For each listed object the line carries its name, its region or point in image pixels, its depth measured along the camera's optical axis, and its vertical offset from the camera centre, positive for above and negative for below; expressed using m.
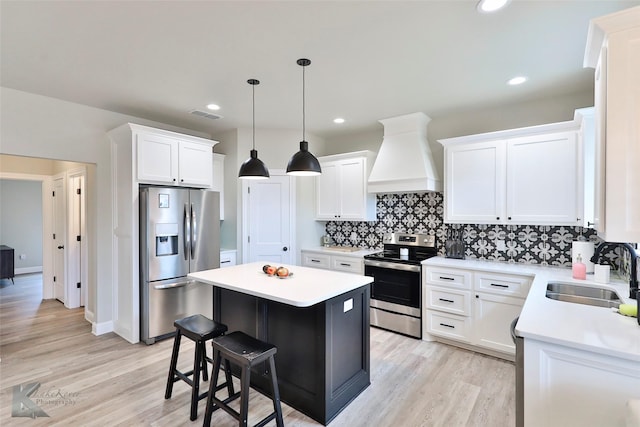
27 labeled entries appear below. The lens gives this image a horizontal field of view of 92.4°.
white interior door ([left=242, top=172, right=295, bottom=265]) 4.64 -0.13
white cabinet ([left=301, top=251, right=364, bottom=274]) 4.22 -0.74
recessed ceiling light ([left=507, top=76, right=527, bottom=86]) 2.91 +1.26
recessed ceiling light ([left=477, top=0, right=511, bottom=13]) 1.85 +1.26
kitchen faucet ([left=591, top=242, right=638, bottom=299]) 2.08 -0.46
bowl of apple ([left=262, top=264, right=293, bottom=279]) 2.69 -0.54
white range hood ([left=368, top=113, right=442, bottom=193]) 3.90 +0.67
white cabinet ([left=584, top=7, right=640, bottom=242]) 1.45 +0.41
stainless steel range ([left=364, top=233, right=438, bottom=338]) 3.66 -0.92
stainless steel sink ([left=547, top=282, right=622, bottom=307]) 2.30 -0.68
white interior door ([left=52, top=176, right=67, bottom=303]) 5.02 -0.41
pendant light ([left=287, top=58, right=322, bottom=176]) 2.69 +0.42
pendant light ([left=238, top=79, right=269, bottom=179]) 2.94 +0.41
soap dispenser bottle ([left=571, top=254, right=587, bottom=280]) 2.66 -0.53
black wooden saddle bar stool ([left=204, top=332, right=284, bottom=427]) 1.89 -0.96
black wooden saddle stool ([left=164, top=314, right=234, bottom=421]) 2.27 -1.06
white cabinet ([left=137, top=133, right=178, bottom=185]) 3.58 +0.64
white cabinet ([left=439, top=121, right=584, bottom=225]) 3.00 +0.36
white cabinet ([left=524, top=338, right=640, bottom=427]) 1.37 -0.83
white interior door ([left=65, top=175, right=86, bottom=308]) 4.58 -0.50
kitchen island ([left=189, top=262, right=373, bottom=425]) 2.22 -0.95
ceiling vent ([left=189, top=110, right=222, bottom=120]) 3.93 +1.28
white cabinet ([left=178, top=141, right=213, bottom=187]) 3.94 +0.64
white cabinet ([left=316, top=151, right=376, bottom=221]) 4.55 +0.35
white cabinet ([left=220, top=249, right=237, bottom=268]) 4.43 -0.68
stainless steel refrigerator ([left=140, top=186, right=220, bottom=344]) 3.56 -0.50
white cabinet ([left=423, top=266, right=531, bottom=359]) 3.06 -1.02
